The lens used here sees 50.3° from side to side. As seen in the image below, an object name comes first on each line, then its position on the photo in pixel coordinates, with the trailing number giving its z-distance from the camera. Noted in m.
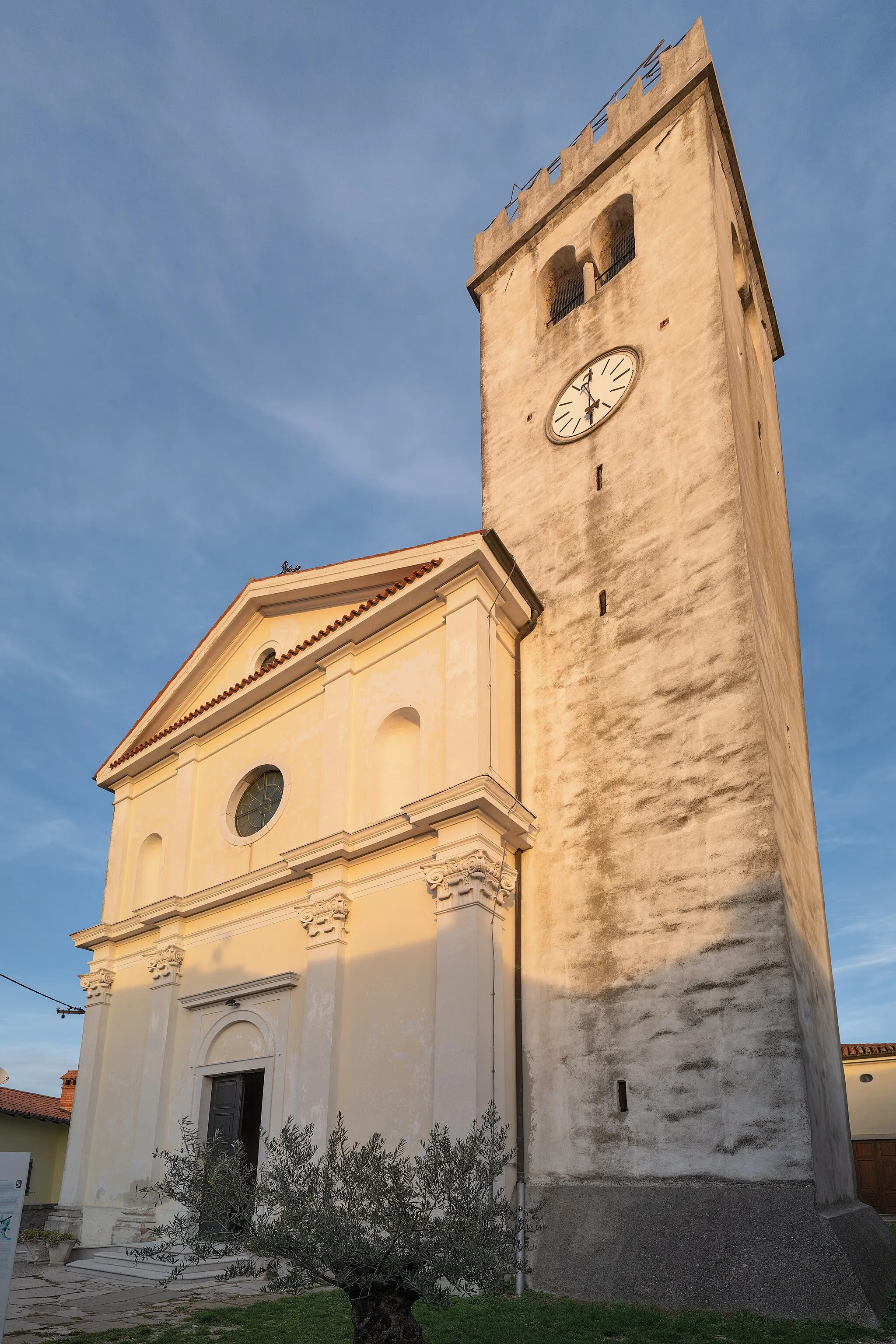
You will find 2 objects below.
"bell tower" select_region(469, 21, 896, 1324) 9.02
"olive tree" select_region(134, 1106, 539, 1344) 5.56
